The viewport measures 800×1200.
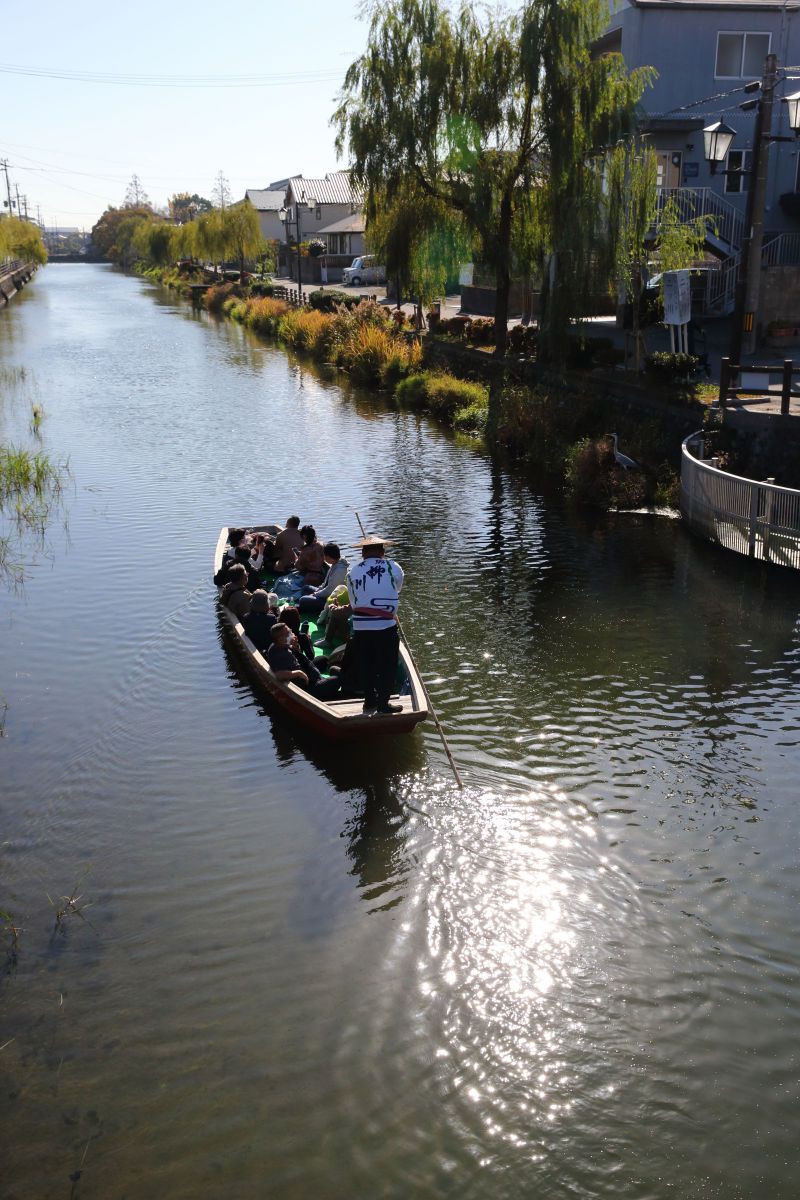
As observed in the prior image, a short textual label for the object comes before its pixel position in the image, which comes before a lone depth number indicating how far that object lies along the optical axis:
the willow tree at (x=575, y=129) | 23.78
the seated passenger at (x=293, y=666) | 10.77
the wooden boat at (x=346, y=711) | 9.88
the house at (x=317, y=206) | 83.69
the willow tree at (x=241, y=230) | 73.25
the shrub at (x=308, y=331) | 41.94
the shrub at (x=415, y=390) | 31.14
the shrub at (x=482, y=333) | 32.28
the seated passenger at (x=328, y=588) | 13.30
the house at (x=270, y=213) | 104.06
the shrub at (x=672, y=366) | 21.69
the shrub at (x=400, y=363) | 33.75
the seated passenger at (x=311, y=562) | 14.46
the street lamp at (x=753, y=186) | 18.25
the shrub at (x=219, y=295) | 67.14
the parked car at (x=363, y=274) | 65.75
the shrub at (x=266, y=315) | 50.76
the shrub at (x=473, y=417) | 27.23
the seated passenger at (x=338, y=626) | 12.02
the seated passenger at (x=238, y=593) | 12.75
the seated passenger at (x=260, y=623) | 12.08
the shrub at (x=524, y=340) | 29.06
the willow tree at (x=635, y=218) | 22.98
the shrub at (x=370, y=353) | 35.00
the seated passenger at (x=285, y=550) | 14.84
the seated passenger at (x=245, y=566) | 13.71
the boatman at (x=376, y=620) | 9.65
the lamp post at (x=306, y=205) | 86.94
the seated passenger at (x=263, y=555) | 14.91
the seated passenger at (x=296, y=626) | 11.63
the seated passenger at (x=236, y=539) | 15.16
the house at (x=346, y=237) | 73.02
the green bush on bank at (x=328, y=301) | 48.00
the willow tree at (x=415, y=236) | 28.81
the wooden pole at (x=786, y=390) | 17.72
